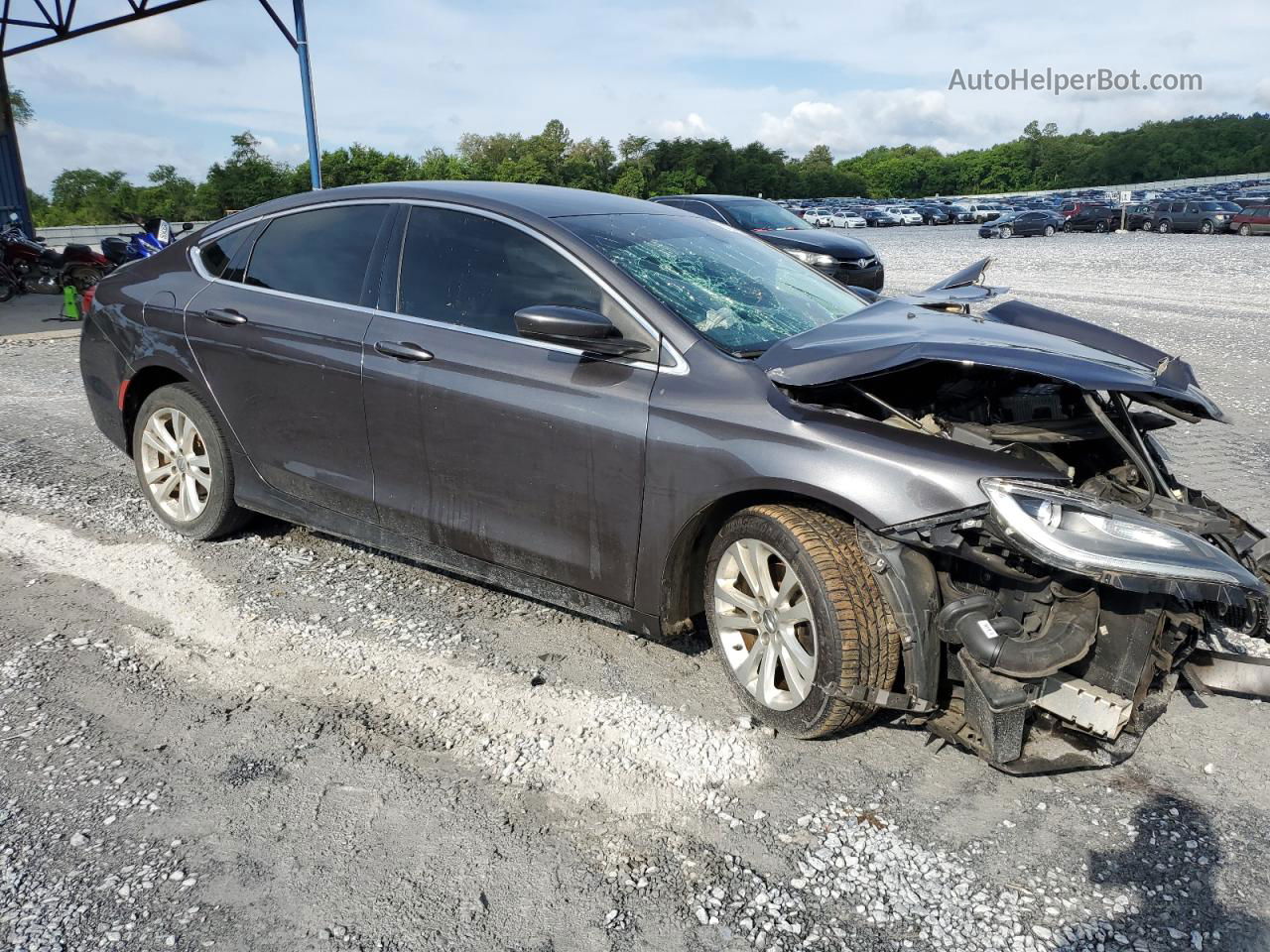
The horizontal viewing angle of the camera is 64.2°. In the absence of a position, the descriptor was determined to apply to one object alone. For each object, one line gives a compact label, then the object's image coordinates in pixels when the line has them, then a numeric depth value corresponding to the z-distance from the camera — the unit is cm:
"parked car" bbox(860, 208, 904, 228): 5862
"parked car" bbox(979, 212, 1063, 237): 4042
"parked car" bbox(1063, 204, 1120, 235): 4072
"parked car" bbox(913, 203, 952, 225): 5931
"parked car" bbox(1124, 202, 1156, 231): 3915
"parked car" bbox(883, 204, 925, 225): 5909
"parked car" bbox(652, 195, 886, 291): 1391
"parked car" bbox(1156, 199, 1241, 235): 3631
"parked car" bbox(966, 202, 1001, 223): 5928
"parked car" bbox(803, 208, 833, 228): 5728
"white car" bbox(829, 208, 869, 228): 5738
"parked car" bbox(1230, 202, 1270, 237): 3475
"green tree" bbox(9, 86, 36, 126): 5642
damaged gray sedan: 286
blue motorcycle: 1343
